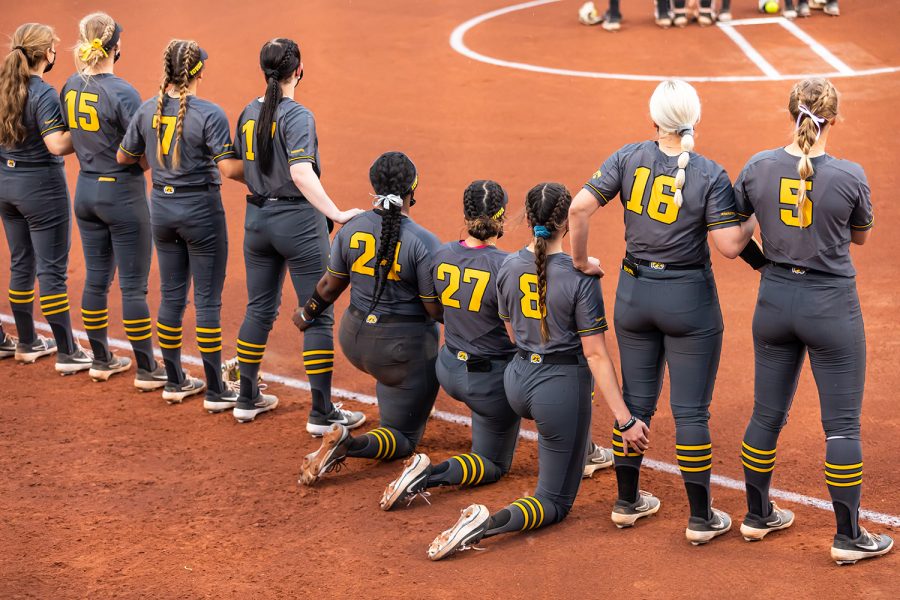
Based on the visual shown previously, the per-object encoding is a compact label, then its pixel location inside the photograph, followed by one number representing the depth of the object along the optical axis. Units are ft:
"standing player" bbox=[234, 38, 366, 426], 47.24
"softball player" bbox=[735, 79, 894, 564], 35.53
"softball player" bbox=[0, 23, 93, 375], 53.01
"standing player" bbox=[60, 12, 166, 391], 51.55
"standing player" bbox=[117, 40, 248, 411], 49.01
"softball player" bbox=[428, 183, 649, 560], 38.09
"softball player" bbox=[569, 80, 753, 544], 37.14
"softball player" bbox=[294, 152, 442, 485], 43.55
